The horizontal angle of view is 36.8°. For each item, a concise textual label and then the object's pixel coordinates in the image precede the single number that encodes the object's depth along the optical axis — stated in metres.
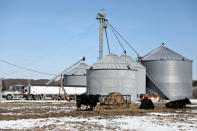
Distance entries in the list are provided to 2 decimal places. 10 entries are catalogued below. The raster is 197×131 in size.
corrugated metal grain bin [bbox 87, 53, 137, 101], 56.47
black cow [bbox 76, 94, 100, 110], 30.56
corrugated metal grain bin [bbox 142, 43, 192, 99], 72.75
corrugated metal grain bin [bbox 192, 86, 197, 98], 100.39
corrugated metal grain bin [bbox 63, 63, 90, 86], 84.31
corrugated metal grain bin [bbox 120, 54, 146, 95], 67.50
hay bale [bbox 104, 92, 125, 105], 30.53
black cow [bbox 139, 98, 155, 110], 32.03
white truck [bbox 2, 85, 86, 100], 63.34
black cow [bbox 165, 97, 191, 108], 35.31
